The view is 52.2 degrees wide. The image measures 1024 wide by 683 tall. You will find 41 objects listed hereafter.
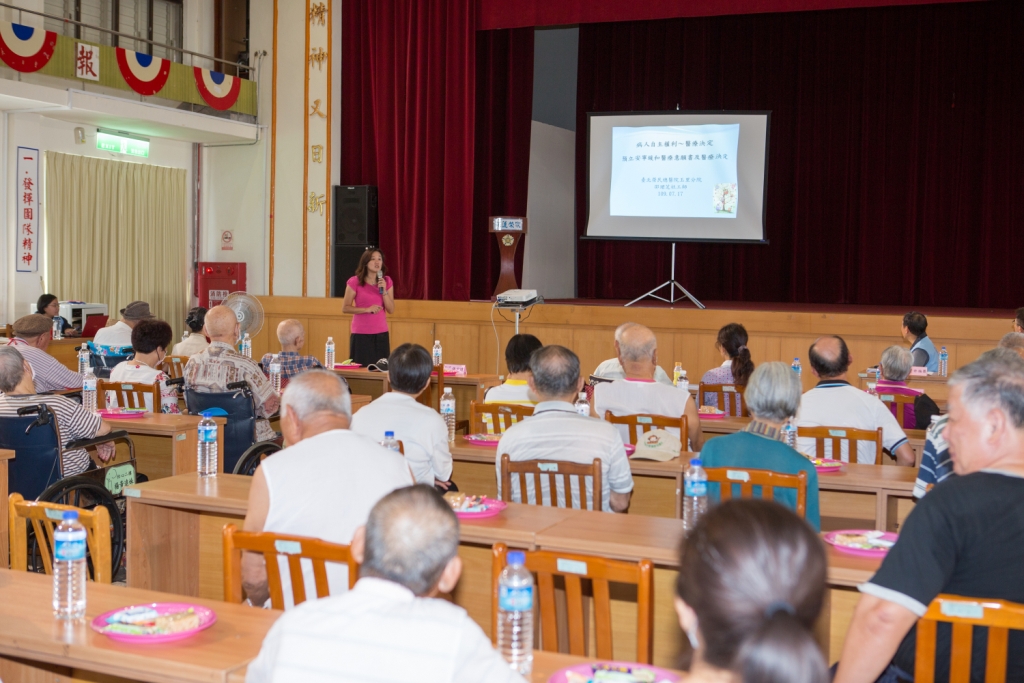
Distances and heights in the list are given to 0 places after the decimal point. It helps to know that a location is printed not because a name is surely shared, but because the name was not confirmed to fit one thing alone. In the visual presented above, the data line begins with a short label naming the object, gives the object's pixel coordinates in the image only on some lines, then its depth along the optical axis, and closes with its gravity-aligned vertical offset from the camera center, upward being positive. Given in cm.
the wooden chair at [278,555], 226 -63
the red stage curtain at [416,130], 1084 +160
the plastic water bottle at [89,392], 557 -63
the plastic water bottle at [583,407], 456 -55
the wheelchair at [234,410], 540 -69
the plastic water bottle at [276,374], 651 -60
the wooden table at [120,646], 202 -75
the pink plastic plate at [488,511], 314 -70
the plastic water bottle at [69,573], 227 -66
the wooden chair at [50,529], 262 -66
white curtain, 1071 +44
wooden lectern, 962 +40
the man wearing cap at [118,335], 806 -47
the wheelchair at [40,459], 428 -78
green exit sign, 1109 +140
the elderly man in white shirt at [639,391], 481 -49
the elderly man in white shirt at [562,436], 360 -53
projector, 877 -12
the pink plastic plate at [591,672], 191 -72
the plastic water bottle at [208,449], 409 -69
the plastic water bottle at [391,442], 377 -59
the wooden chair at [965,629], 195 -65
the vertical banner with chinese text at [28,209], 1025 +62
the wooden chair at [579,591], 214 -65
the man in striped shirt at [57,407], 434 -57
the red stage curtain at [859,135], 1086 +167
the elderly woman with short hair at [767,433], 328 -46
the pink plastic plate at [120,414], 518 -70
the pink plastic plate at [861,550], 271 -68
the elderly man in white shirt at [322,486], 259 -52
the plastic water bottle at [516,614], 207 -69
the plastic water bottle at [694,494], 302 -60
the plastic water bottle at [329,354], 791 -58
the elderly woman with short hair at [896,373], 555 -44
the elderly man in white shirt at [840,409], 443 -51
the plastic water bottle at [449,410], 520 -65
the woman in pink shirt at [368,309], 811 -23
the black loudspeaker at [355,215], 1097 +68
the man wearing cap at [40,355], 570 -45
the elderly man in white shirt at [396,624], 163 -54
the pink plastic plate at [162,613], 212 -73
